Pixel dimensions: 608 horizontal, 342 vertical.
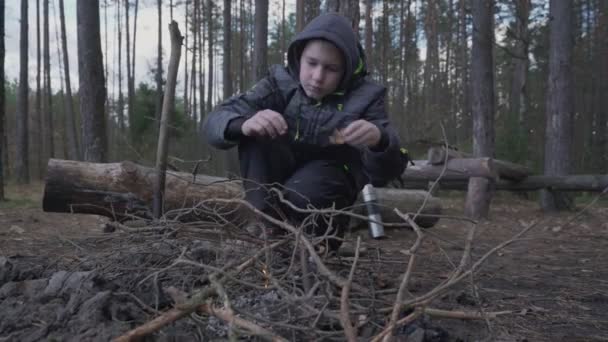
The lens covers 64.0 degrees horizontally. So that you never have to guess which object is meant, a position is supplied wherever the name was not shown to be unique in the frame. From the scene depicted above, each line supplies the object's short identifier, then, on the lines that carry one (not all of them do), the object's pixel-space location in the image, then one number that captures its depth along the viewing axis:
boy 2.40
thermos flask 4.16
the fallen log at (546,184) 7.14
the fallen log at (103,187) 3.47
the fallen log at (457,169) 6.45
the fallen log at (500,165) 7.05
